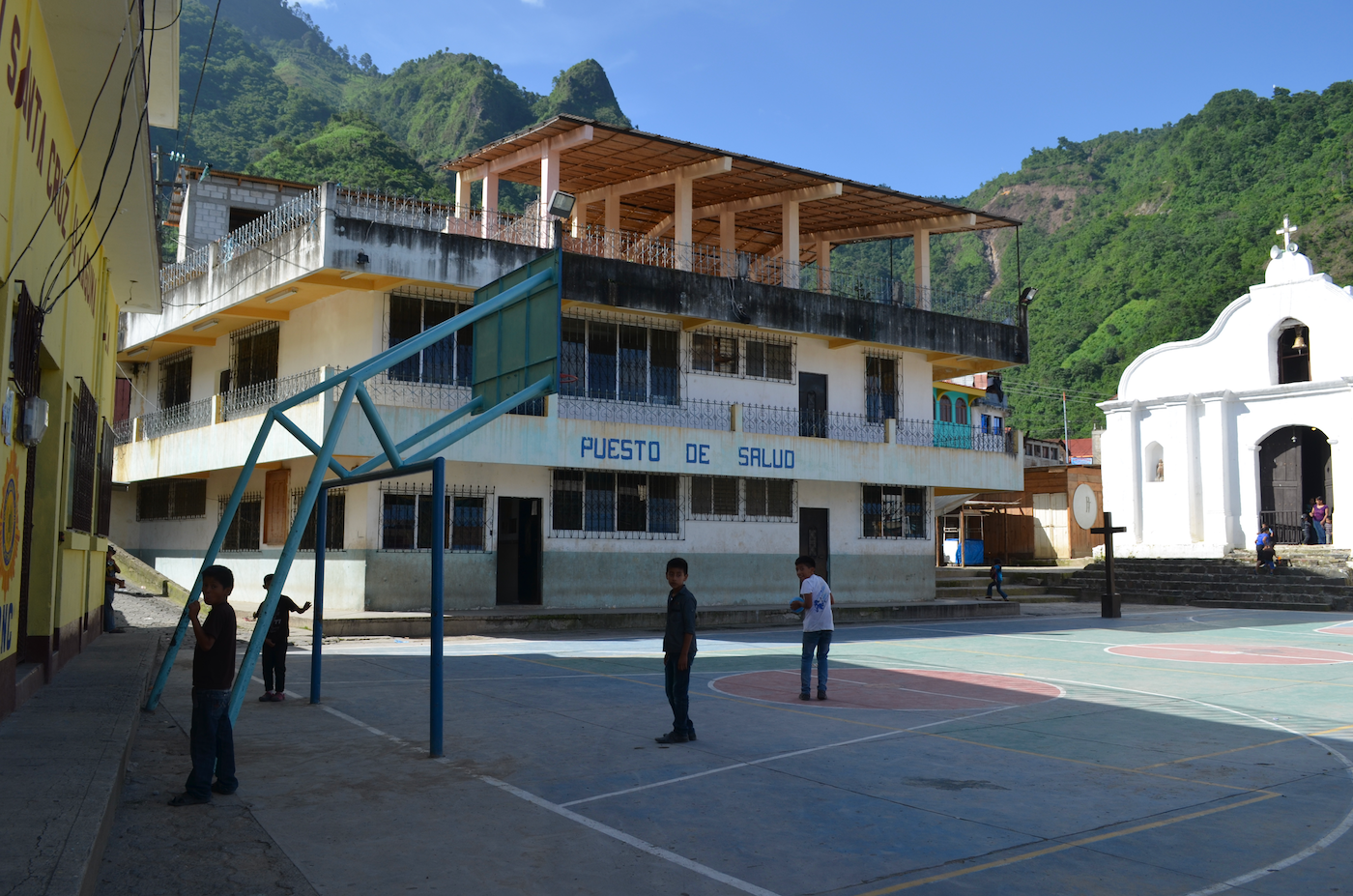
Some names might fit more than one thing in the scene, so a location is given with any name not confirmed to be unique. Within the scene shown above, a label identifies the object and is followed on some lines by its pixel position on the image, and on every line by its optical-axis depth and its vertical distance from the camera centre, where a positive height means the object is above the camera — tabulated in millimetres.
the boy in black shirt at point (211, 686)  6652 -1061
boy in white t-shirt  11406 -1043
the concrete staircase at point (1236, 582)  28844 -1816
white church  33375 +3194
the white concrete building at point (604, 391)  21625 +3149
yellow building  7863 +2395
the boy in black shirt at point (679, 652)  8844 -1123
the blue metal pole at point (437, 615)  8195 -759
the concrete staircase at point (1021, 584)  31156 -1980
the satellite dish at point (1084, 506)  22734 +307
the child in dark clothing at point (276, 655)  11023 -1431
